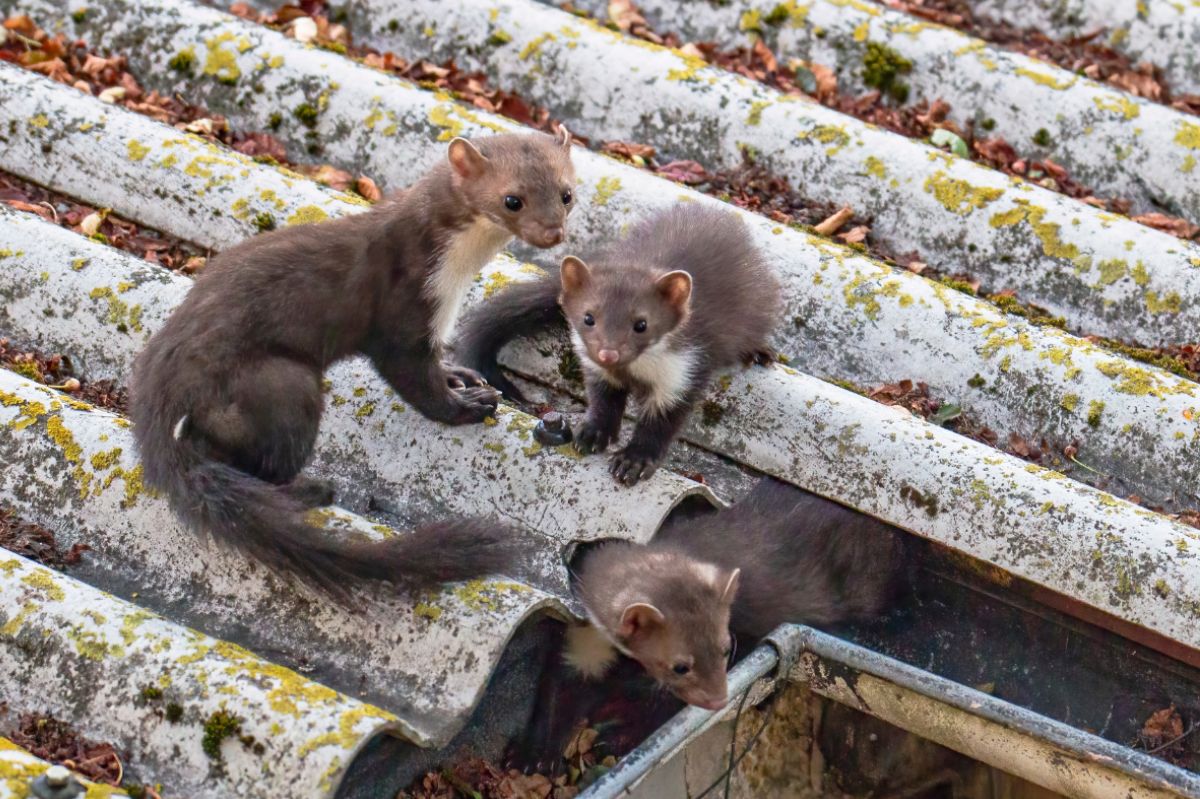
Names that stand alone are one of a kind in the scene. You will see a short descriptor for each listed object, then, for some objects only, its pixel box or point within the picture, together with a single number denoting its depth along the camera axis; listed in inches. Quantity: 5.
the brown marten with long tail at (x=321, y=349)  317.4
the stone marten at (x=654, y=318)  398.3
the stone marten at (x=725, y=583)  355.3
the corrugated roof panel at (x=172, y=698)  270.4
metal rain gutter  292.2
